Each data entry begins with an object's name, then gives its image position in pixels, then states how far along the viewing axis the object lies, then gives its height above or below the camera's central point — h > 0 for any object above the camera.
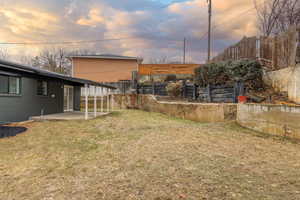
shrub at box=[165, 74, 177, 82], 15.18 +1.81
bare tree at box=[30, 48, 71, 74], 27.58 +5.85
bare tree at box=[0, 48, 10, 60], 25.24 +6.46
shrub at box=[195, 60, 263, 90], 7.66 +1.20
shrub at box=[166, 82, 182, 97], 11.32 +0.59
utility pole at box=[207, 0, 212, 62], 14.61 +6.44
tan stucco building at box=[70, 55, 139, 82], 18.92 +3.28
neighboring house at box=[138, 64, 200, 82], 15.79 +2.54
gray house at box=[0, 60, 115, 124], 7.26 +0.22
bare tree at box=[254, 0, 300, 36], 9.14 +4.94
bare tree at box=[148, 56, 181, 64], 34.59 +7.56
